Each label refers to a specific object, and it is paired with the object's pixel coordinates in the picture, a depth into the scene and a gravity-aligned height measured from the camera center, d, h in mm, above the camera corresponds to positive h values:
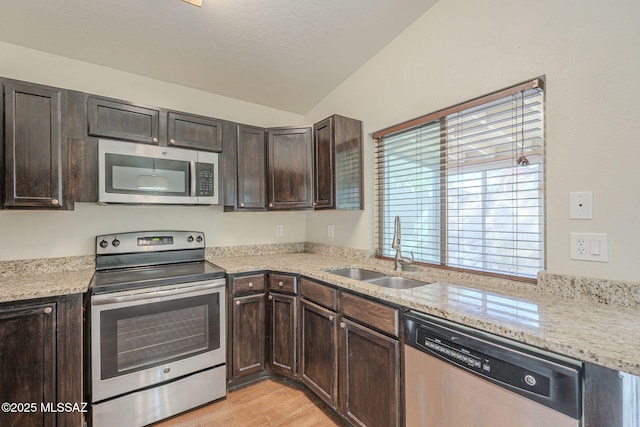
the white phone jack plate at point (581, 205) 1298 +22
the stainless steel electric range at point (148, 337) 1695 -819
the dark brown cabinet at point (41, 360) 1498 -821
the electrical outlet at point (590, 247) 1260 -167
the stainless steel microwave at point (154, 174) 1950 +268
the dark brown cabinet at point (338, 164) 2383 +402
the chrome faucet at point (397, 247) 2072 -269
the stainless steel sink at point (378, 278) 1922 -501
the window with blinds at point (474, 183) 1529 +172
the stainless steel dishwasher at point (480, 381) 889 -620
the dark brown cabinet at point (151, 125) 1956 +642
